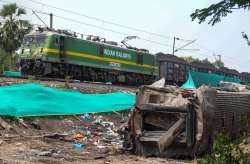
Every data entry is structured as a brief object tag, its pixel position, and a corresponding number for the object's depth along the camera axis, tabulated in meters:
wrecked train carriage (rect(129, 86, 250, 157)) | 9.59
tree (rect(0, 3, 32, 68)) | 39.88
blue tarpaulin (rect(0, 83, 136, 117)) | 12.24
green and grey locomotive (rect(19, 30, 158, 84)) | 24.92
